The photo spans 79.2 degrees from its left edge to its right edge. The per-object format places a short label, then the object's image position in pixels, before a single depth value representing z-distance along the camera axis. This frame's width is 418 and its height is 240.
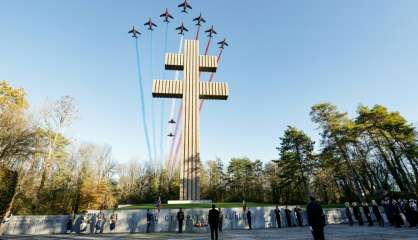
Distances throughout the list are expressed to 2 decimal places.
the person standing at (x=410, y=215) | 14.67
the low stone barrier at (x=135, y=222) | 17.34
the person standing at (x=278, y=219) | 17.97
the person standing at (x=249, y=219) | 17.34
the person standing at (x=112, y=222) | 17.17
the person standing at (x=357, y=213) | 17.34
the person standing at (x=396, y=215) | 14.66
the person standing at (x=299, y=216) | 18.75
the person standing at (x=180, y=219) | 16.17
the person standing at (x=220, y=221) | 15.43
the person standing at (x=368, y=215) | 16.26
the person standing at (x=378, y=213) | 15.87
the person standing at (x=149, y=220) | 17.22
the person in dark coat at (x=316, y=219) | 8.39
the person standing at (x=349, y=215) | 17.46
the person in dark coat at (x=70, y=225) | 17.39
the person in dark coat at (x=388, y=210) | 15.79
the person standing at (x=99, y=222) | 17.17
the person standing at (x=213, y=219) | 10.45
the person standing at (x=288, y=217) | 18.58
